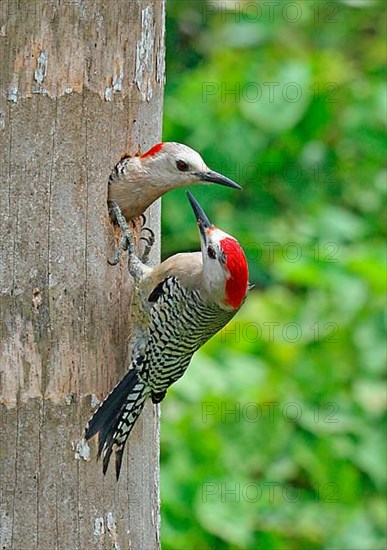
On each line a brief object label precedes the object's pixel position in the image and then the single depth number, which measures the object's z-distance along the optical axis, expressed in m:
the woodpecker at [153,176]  7.24
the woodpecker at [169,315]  7.00
